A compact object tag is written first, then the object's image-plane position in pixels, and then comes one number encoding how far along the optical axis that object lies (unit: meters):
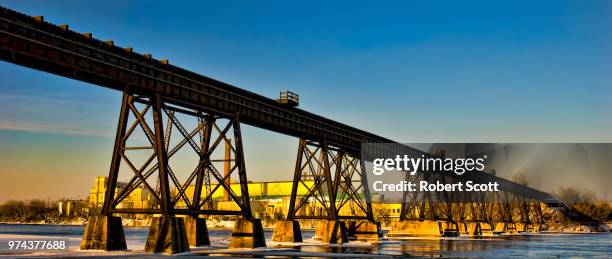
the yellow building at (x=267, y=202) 156.38
